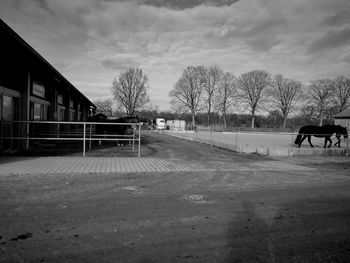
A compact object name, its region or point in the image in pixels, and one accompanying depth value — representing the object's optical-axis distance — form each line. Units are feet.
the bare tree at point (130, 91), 229.66
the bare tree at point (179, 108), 244.83
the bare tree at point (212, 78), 238.68
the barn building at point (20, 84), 36.63
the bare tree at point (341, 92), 236.84
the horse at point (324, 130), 61.82
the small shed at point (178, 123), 221.05
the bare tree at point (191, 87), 238.48
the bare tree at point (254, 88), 234.79
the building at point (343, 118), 176.28
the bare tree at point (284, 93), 243.60
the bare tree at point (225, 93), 238.07
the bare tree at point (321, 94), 242.17
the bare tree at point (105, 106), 263.66
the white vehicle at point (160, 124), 217.40
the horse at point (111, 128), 61.41
